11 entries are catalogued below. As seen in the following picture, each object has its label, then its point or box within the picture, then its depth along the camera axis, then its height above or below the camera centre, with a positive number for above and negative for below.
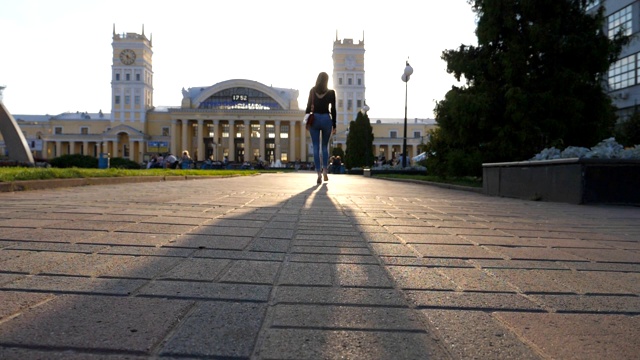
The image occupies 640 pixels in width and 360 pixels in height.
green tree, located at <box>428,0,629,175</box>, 12.09 +2.01
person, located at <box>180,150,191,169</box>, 35.09 -0.33
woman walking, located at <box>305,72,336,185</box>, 10.46 +1.08
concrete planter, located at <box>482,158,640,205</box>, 7.84 -0.34
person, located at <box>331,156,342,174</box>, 38.76 -0.59
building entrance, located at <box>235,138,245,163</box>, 100.29 +1.62
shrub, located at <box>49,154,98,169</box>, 30.73 -0.43
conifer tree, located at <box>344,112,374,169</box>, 43.69 +1.41
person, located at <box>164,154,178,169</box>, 33.69 -0.50
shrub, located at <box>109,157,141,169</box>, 36.89 -0.62
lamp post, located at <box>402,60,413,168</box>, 25.43 +4.43
